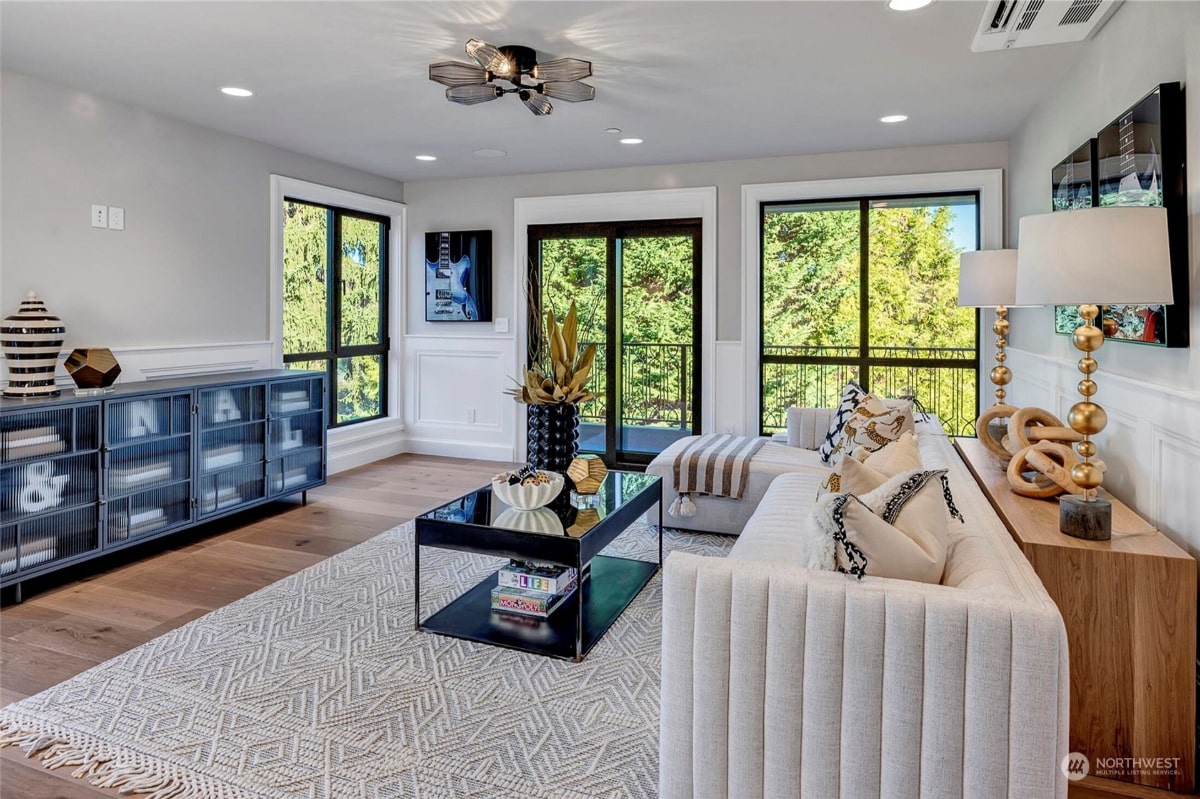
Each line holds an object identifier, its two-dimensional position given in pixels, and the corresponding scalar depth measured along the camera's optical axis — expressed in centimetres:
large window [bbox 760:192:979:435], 498
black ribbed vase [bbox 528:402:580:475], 312
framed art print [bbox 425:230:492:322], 609
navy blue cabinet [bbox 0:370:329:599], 303
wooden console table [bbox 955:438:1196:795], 184
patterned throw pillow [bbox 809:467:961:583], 154
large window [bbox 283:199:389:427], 532
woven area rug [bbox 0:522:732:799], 188
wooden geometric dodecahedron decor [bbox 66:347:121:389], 348
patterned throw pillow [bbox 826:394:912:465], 370
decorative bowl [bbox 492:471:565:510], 275
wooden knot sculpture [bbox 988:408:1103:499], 241
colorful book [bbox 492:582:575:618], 285
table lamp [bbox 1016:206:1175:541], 194
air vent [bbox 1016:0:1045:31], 260
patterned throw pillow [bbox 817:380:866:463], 394
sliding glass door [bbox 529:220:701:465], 562
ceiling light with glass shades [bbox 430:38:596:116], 310
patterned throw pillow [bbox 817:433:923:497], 207
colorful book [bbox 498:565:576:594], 284
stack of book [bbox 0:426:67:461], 297
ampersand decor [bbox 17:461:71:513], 302
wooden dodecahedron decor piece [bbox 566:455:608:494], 312
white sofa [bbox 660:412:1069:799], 132
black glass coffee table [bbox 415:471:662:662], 252
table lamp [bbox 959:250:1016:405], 356
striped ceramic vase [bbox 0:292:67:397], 327
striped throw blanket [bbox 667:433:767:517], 392
